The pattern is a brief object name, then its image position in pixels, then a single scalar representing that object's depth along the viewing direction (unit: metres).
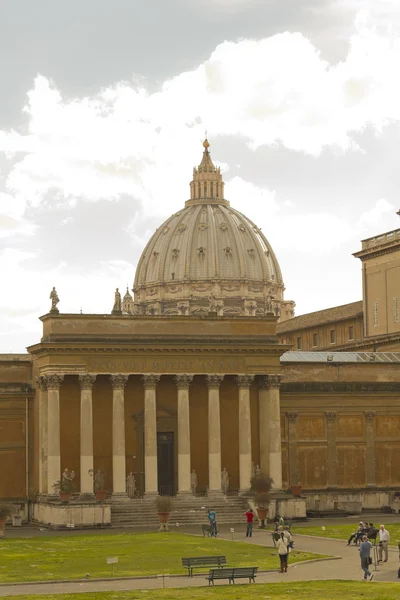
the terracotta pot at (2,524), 58.38
